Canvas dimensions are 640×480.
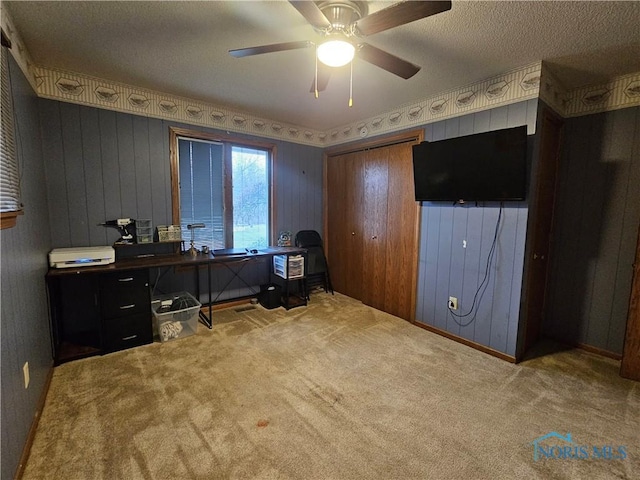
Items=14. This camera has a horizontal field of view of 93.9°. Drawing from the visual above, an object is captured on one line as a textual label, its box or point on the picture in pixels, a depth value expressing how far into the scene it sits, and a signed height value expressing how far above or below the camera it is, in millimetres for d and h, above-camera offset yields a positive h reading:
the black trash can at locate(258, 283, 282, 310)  3873 -1135
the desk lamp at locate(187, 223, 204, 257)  3420 -332
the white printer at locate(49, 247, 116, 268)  2514 -435
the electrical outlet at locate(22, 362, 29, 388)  1692 -961
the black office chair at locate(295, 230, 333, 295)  4516 -807
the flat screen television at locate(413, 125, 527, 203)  2439 +412
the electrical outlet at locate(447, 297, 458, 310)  3072 -936
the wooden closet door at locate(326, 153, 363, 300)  4168 -171
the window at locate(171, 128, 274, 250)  3502 +248
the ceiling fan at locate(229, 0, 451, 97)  1381 +943
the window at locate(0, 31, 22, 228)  1482 +258
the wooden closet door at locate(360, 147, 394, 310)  3766 -190
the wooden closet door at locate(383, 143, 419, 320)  3457 -276
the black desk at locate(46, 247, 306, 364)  2580 -872
